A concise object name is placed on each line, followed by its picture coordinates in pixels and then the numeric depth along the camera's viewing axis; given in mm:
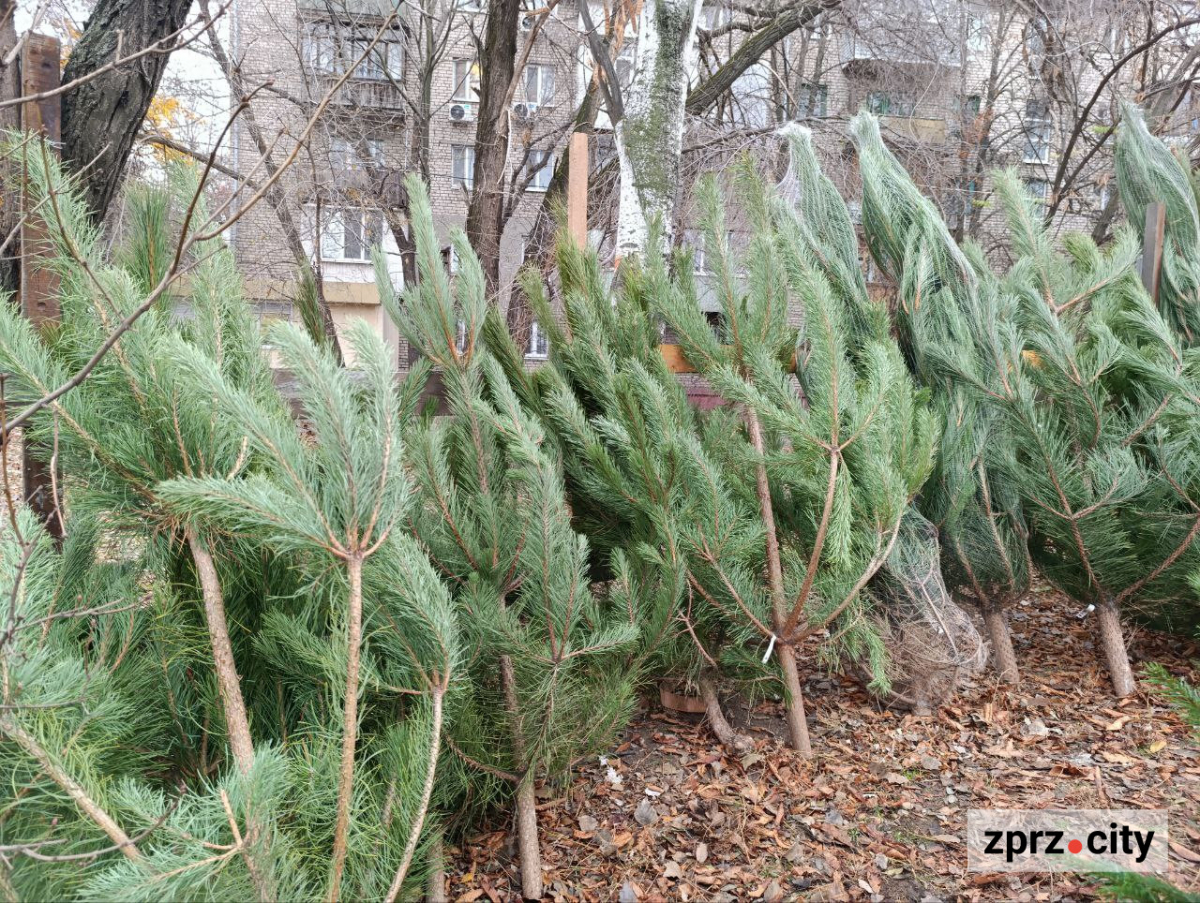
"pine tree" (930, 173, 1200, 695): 2922
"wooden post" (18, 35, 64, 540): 2444
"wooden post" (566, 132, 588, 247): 3266
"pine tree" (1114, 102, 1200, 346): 3594
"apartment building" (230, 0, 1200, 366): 9203
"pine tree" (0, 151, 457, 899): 1366
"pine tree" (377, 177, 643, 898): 2125
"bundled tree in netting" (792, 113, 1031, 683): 3014
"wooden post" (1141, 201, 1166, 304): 3623
